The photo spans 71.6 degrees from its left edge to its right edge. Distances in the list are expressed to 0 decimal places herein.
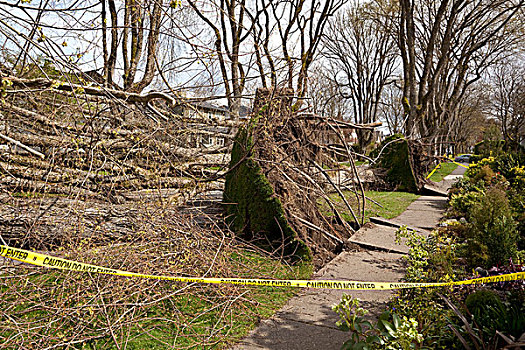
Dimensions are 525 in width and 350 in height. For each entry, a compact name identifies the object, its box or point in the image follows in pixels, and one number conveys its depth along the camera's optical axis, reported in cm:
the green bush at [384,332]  227
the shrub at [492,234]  378
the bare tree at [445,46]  1616
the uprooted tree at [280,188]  480
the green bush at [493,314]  253
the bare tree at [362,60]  2711
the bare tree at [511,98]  3459
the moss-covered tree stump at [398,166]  1141
